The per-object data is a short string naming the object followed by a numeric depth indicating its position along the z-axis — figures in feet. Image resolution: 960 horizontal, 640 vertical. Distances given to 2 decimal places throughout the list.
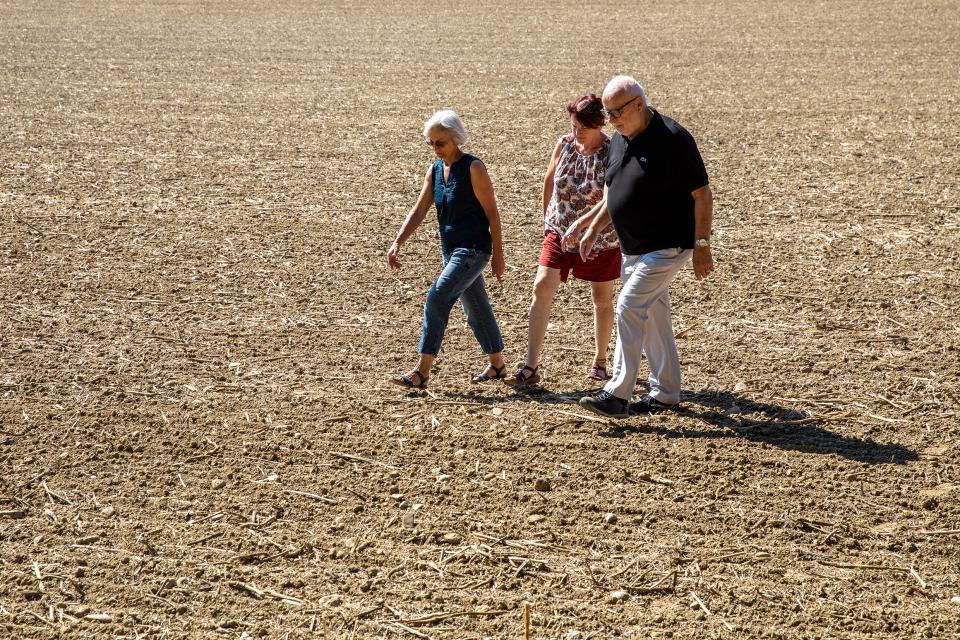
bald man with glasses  36.47
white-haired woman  40.88
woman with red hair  40.45
